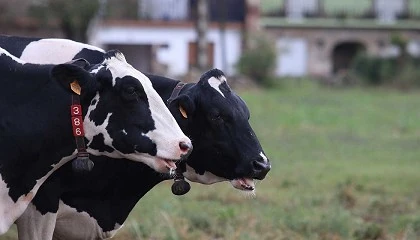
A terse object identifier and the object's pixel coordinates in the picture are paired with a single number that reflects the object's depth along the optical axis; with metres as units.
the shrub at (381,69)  40.91
